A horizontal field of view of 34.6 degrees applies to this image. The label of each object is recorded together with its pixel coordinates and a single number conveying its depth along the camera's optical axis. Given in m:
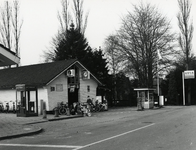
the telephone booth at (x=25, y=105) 25.45
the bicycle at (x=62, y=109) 27.95
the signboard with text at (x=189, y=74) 45.09
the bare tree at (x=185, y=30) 47.63
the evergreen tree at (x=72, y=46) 44.16
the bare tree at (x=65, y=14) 47.50
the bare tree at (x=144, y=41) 40.50
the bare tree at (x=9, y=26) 46.24
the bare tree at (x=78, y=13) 46.91
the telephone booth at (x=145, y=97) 34.25
